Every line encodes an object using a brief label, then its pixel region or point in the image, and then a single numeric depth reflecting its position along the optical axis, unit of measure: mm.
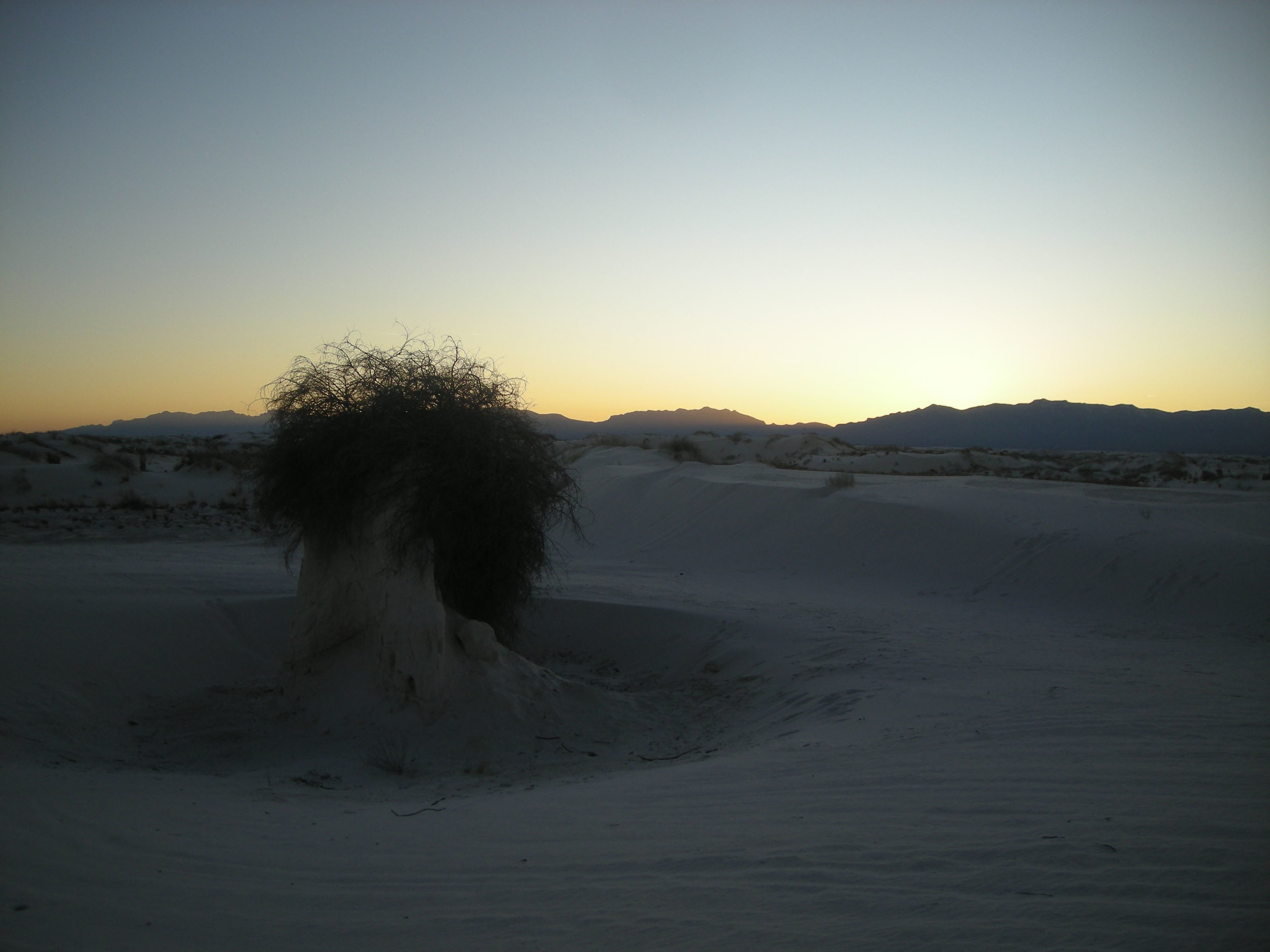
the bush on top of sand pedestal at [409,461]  7207
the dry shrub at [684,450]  33750
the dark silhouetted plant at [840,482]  19016
